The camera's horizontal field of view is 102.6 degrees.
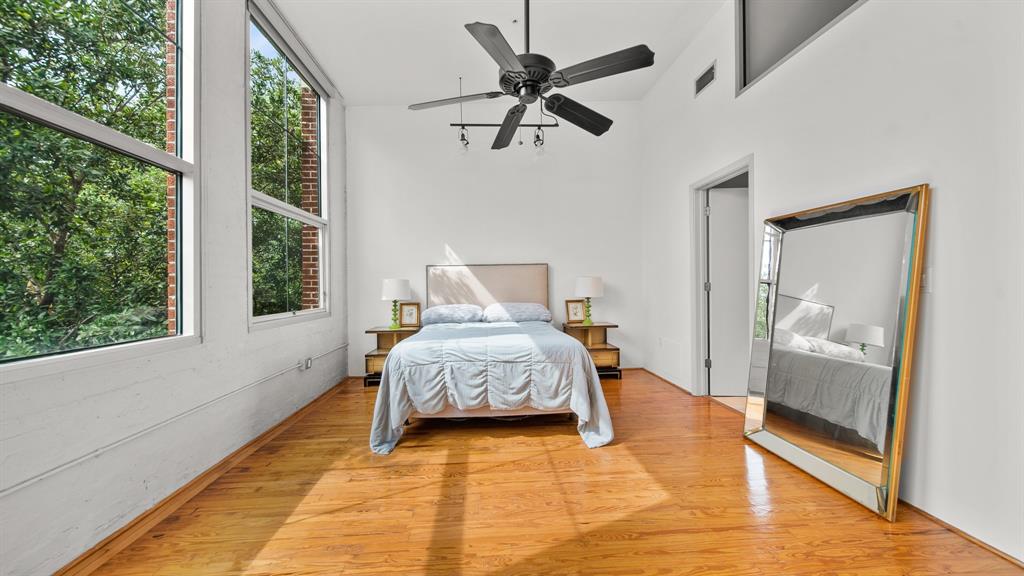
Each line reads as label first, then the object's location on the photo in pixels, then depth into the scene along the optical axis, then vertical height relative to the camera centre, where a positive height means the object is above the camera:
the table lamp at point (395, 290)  4.38 -0.15
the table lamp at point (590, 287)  4.54 -0.10
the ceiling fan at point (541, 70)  1.89 +1.06
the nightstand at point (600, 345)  4.49 -0.75
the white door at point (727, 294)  3.79 -0.13
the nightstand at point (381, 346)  4.27 -0.77
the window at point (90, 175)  1.51 +0.42
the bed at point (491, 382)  2.81 -0.73
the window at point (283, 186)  3.08 +0.77
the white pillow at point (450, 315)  4.36 -0.41
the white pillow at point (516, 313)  4.45 -0.39
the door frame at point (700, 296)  3.79 -0.15
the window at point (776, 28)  2.40 +1.64
